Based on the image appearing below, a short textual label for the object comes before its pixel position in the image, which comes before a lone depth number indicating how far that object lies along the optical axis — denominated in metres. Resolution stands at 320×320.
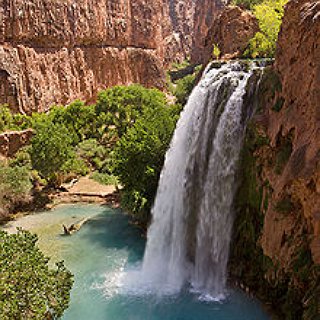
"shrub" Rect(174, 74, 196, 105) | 38.84
